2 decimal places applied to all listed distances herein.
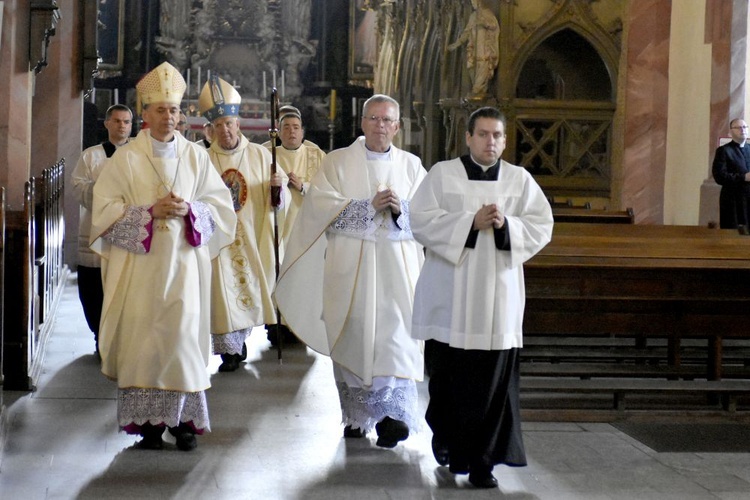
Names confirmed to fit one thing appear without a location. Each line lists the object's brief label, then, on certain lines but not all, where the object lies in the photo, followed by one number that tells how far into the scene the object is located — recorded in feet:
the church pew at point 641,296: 25.27
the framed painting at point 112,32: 89.04
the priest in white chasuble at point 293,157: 35.22
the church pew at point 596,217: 38.19
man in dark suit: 45.62
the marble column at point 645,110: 52.75
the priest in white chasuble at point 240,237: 29.36
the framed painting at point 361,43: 91.71
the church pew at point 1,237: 19.64
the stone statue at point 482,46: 51.26
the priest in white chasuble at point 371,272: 21.81
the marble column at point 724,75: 48.26
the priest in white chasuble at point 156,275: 20.74
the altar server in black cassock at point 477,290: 18.60
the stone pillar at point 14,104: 30.71
